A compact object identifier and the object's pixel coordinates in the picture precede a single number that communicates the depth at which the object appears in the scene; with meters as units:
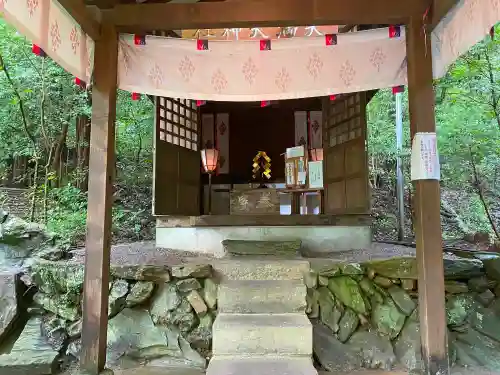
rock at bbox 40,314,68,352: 3.79
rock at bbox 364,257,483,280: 3.88
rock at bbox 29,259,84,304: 3.94
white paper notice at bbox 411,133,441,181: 3.16
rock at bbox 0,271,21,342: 3.78
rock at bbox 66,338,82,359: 3.74
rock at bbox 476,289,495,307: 4.03
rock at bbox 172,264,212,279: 3.98
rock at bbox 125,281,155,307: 3.88
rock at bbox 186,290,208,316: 3.85
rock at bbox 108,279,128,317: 3.84
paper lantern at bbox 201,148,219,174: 6.94
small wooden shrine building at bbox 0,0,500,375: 3.05
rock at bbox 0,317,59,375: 3.37
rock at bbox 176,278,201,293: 3.94
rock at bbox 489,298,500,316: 4.00
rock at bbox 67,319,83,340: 3.84
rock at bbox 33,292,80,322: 3.91
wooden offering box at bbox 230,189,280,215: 6.44
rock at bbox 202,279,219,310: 3.90
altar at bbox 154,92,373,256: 5.80
